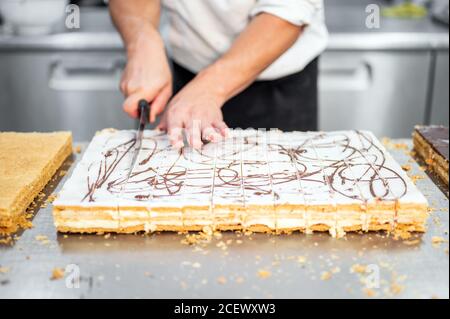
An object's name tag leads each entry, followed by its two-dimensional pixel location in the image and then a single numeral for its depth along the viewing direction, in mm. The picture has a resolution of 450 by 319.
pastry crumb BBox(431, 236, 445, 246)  1103
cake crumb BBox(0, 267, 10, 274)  1021
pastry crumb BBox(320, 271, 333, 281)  999
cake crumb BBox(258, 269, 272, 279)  1002
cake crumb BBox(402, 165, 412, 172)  1433
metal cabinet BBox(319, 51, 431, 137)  2557
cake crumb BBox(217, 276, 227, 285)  991
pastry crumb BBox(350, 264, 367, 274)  1015
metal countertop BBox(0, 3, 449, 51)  2512
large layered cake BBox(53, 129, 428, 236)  1116
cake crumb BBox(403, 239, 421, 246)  1099
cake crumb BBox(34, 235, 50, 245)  1115
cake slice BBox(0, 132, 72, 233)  1160
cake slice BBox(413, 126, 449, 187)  1359
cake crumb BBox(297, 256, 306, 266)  1042
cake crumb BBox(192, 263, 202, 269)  1034
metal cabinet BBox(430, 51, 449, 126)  2555
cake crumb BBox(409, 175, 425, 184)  1365
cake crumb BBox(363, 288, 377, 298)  957
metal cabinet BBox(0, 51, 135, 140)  2566
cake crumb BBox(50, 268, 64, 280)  1006
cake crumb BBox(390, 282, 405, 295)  962
